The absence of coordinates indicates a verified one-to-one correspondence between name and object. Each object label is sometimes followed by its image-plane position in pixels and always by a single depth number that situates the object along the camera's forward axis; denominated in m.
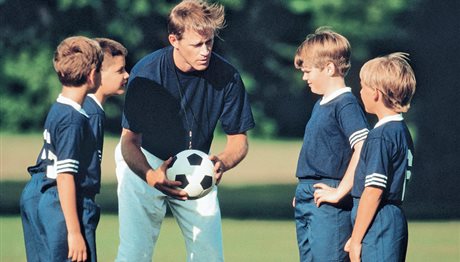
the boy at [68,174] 14.68
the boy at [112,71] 17.44
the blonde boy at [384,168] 15.02
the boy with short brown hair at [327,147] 16.02
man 17.31
